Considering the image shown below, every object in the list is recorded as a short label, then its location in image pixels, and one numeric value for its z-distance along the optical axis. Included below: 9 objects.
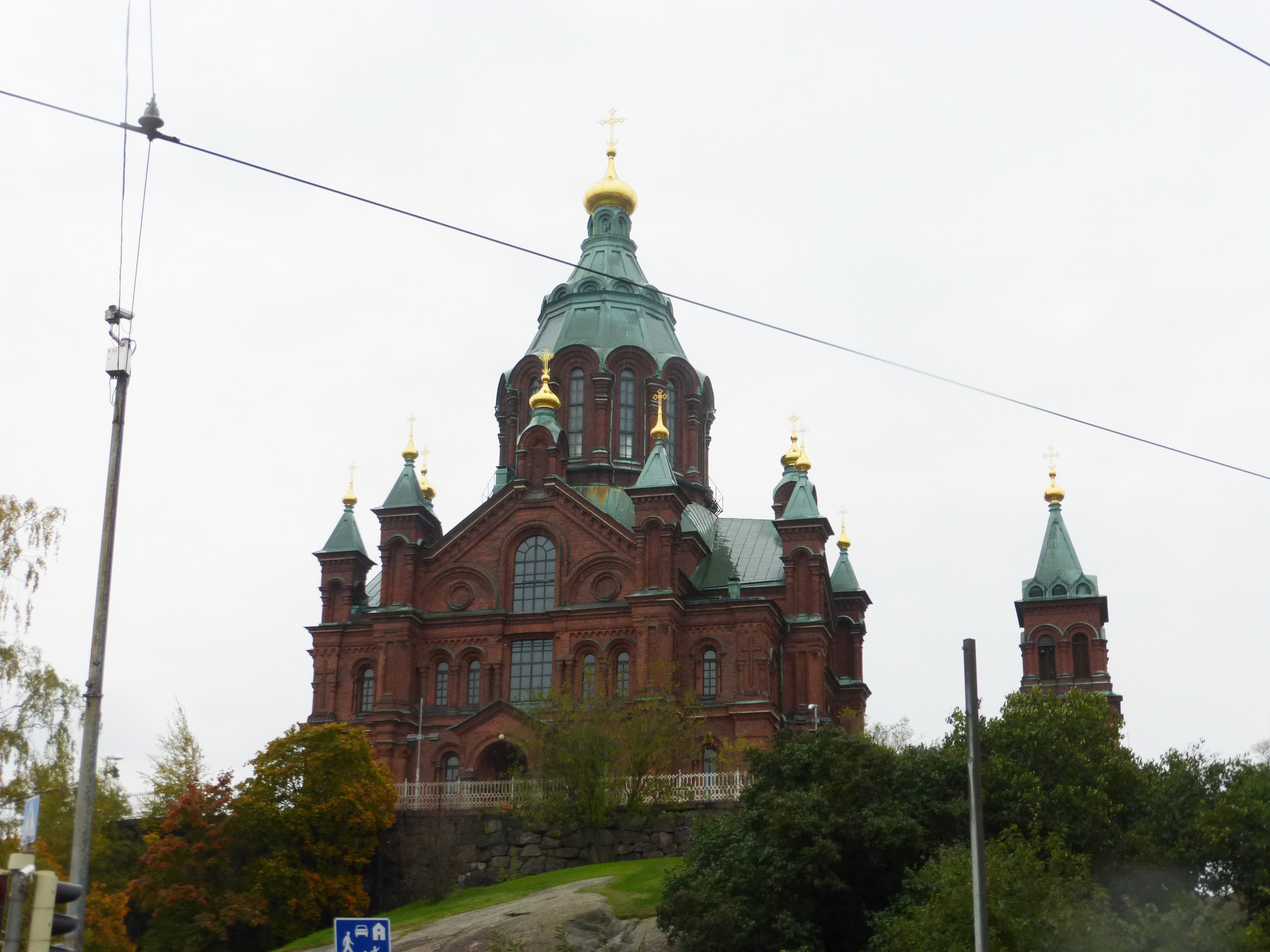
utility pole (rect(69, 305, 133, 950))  18.58
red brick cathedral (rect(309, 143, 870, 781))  55.66
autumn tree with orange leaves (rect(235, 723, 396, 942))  42.28
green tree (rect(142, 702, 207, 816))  48.31
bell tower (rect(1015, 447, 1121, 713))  67.69
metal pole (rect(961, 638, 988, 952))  20.95
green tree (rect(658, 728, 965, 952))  33.75
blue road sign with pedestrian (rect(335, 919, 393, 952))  17.73
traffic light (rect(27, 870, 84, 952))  12.48
